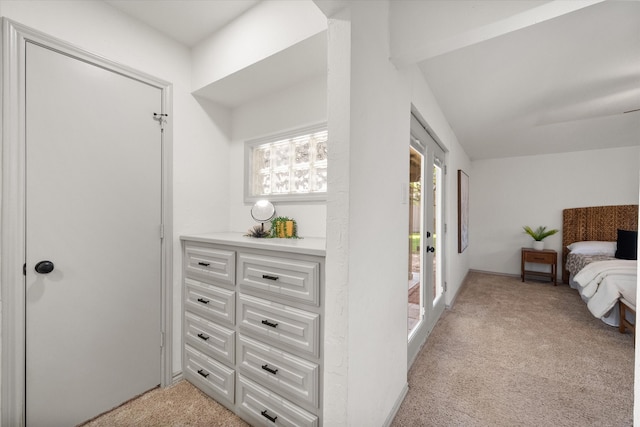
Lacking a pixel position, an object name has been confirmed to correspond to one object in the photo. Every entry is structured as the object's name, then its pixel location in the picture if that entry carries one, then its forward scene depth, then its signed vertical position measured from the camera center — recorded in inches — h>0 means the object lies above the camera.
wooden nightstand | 173.0 -31.1
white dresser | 51.7 -25.8
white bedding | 104.1 -29.6
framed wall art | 152.1 +0.9
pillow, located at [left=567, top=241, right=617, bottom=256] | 154.5 -21.5
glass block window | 76.4 +14.1
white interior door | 55.7 -6.3
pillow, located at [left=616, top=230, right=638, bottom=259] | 142.3 -18.2
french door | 83.1 -7.8
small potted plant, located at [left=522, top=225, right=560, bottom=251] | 180.5 -15.4
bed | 104.7 -23.9
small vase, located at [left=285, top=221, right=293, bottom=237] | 74.1 -4.7
